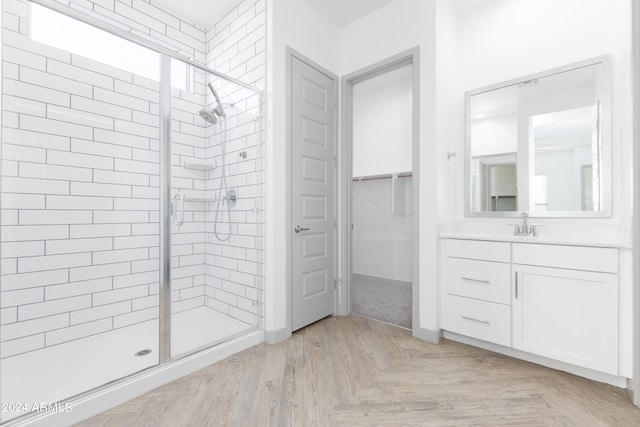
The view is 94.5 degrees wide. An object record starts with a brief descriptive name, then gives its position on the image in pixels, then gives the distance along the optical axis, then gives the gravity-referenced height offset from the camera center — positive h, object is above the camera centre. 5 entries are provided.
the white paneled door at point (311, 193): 2.51 +0.18
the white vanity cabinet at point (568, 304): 1.68 -0.56
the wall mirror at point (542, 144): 2.06 +0.53
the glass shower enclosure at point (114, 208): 1.69 +0.04
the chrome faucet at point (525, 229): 2.26 -0.13
